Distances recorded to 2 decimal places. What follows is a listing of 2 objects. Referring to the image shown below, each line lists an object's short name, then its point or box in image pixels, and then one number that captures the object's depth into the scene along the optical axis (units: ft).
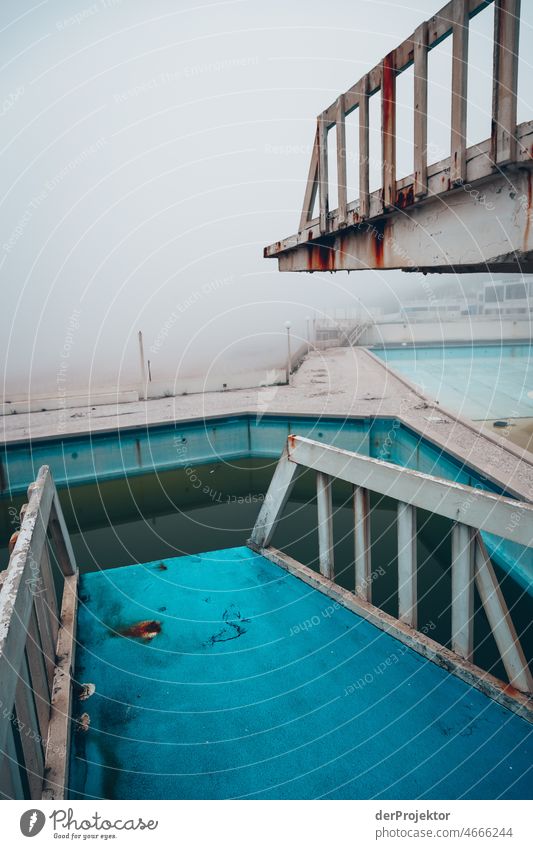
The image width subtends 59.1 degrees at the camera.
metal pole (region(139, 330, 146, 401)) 36.38
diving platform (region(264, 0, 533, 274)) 5.46
